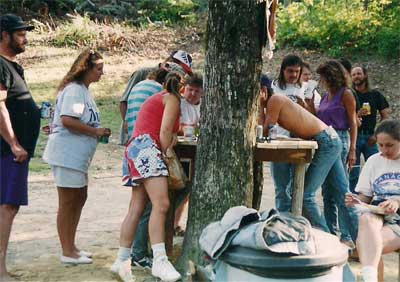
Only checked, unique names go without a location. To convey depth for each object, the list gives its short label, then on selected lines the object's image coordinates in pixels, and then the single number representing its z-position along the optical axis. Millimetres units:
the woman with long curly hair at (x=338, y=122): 6113
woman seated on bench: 4383
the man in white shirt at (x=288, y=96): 6203
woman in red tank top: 4969
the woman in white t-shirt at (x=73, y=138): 5277
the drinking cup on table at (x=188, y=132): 5578
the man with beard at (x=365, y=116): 7262
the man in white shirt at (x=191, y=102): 5395
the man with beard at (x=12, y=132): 4988
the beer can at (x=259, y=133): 5424
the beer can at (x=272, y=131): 5651
